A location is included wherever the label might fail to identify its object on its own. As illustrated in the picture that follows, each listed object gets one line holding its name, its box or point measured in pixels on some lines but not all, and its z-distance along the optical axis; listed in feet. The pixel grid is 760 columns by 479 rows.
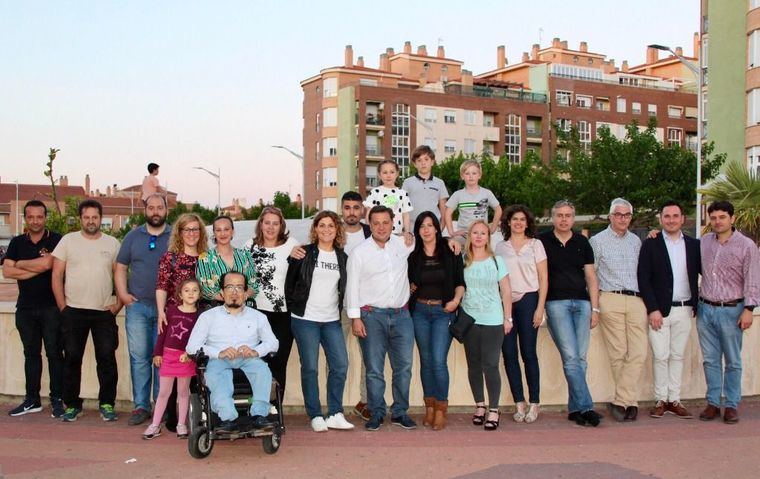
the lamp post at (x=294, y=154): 181.74
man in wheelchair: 22.36
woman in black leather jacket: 25.05
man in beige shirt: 26.73
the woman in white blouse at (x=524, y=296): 26.58
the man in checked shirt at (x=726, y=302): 26.48
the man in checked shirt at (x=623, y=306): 27.17
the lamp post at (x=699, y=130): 107.14
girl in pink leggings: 24.44
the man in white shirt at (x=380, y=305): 25.35
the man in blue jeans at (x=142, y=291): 26.16
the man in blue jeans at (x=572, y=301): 26.66
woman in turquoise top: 25.98
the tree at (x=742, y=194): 56.24
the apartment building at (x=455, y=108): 256.73
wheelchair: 21.91
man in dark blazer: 26.81
